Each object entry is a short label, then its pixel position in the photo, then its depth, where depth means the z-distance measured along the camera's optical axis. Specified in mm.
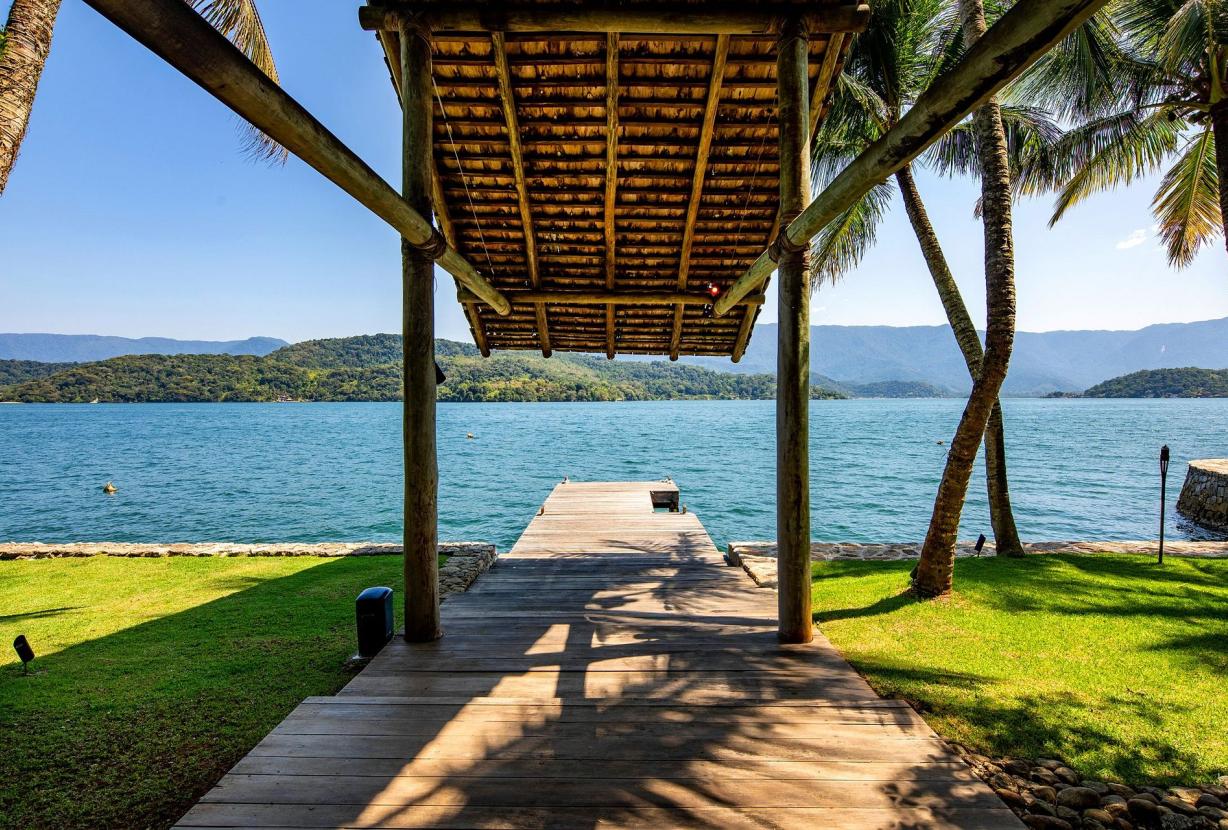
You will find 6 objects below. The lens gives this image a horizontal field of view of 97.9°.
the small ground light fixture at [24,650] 4582
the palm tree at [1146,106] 6973
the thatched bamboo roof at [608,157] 5184
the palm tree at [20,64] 4160
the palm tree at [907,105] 7738
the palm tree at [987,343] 6160
